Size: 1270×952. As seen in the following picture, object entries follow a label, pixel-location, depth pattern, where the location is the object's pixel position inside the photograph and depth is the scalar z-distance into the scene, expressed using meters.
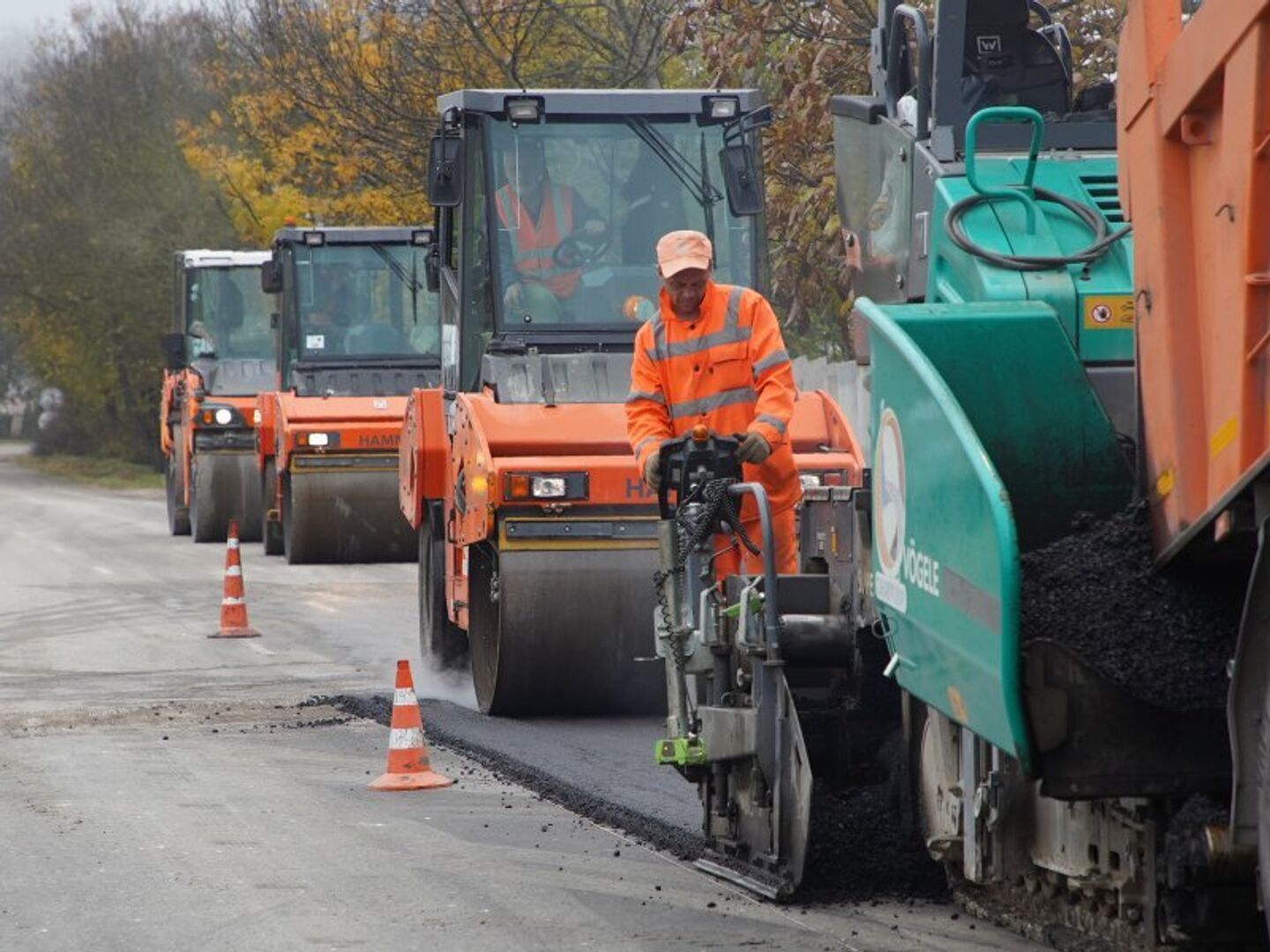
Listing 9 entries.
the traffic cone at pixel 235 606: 29.91
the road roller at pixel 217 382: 47.91
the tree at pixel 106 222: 93.81
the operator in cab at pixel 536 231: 22.11
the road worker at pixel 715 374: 15.00
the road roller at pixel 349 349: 39.50
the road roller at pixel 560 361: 19.91
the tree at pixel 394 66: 45.94
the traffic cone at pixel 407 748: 17.19
